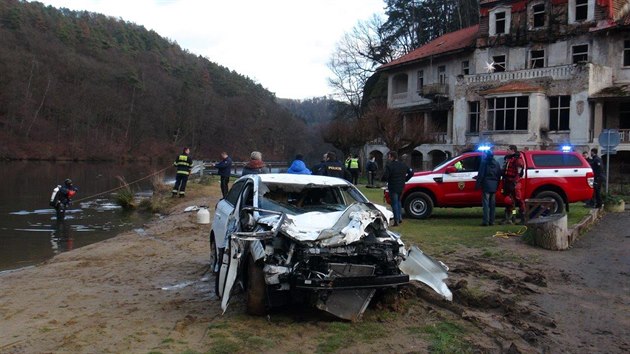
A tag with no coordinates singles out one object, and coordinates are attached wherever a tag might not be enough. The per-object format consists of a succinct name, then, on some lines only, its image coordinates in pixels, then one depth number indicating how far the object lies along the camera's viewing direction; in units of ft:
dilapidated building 110.73
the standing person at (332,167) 47.52
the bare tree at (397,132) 117.08
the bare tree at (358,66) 205.05
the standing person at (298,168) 40.96
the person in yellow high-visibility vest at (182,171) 70.03
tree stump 35.01
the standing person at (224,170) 65.31
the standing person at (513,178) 43.83
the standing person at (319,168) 47.95
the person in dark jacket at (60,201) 60.59
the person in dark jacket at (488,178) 44.21
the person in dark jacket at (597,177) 54.08
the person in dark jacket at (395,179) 45.34
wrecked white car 19.85
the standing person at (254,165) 48.03
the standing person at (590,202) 56.58
